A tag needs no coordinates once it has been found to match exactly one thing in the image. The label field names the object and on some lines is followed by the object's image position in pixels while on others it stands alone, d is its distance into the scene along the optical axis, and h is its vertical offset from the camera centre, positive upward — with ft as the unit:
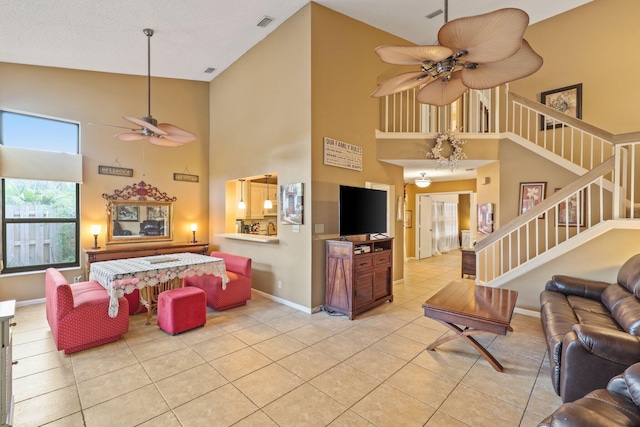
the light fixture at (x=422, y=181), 23.32 +2.52
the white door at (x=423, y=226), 29.60 -1.50
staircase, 11.98 +3.13
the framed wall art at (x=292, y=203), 14.17 +0.42
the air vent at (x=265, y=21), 14.48 +9.75
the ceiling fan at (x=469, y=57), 6.02 +3.90
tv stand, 13.15 -3.08
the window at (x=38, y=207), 14.61 +0.21
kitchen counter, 15.69 -1.56
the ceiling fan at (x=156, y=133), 11.92 +3.46
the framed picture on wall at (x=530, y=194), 16.14 +1.05
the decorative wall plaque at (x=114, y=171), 17.10 +2.45
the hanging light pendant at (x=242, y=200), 19.49 +0.80
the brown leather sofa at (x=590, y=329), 6.40 -3.28
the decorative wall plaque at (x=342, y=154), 14.40 +3.01
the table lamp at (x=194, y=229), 20.36 -1.31
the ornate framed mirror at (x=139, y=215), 17.56 -0.25
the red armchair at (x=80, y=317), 9.57 -3.72
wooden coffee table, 8.55 -3.15
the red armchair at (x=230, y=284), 14.02 -3.76
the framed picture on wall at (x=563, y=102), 16.62 +6.61
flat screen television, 13.80 +0.03
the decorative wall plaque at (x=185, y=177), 19.99 +2.41
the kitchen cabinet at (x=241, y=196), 20.16 +1.08
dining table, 10.64 -2.54
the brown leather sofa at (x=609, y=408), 4.22 -3.07
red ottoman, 11.30 -3.98
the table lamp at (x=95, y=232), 16.40 -1.22
